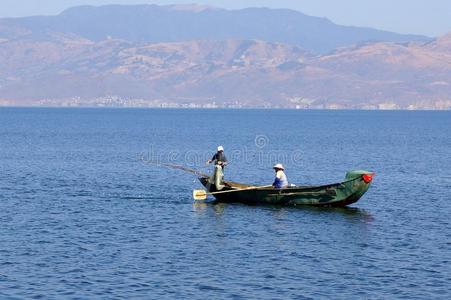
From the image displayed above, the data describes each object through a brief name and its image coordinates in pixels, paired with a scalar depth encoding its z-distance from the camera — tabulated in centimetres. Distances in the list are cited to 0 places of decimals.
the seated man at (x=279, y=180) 5941
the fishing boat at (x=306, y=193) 5794
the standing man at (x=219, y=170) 6103
